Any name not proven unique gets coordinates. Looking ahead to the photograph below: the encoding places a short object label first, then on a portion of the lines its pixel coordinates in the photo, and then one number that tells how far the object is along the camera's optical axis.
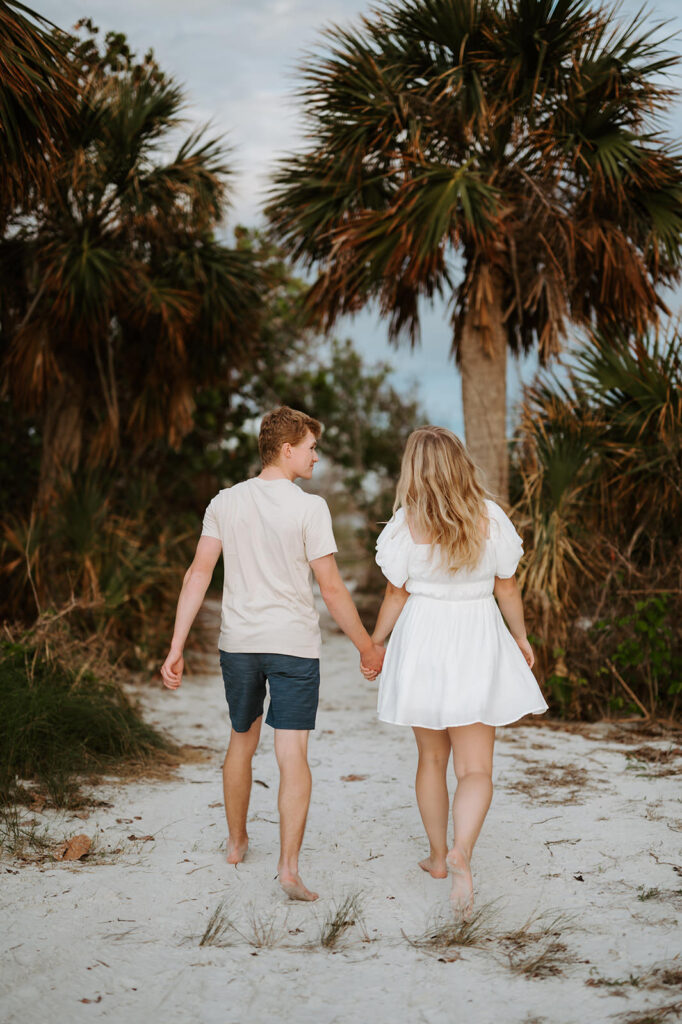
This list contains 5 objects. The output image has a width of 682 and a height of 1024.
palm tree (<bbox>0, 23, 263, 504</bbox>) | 8.70
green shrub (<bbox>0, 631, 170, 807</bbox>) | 4.81
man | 3.41
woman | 3.25
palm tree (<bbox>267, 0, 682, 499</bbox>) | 7.36
